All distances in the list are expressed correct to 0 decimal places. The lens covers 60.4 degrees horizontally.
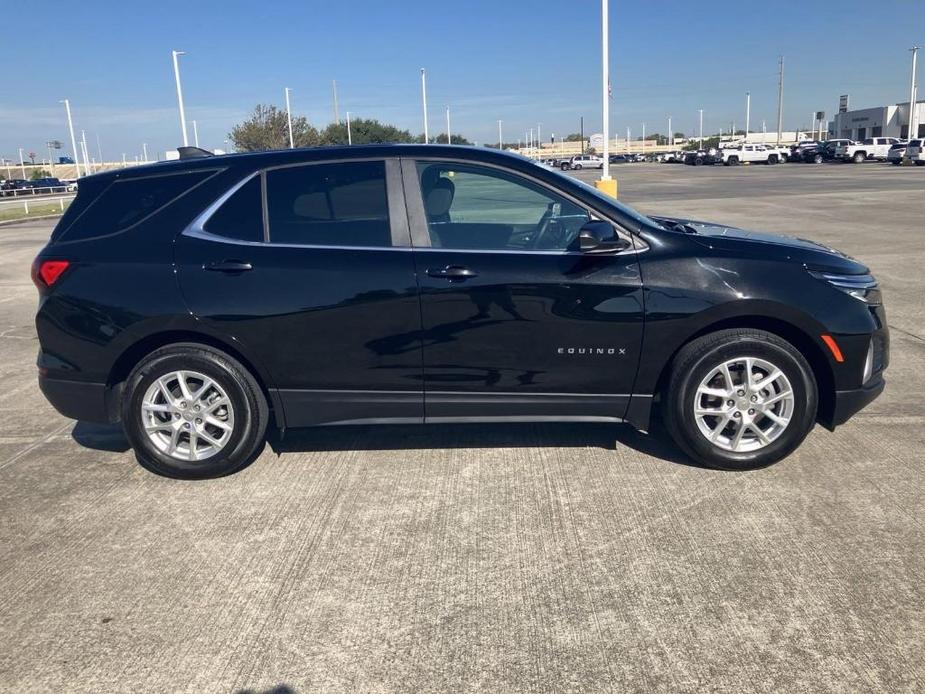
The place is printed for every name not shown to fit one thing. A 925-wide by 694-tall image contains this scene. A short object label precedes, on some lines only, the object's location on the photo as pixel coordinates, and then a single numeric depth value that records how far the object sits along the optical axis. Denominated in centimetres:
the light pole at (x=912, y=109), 7900
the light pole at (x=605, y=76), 2047
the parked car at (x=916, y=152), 5234
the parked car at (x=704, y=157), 6856
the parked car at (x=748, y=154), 6712
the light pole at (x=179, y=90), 3409
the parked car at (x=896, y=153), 5445
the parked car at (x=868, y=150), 6081
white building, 8331
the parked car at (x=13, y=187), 6800
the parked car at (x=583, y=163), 7538
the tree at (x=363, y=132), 6906
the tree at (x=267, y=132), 5681
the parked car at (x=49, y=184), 7467
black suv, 427
